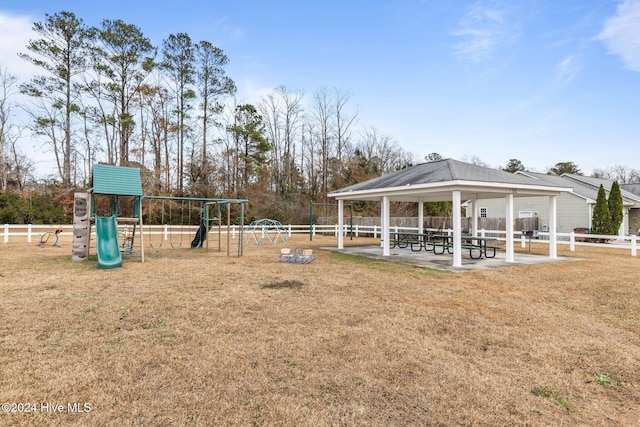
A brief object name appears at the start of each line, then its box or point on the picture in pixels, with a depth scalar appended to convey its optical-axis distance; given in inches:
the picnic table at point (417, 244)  584.1
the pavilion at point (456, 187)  401.1
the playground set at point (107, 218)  403.9
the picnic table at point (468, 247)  462.5
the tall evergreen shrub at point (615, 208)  744.6
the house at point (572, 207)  850.8
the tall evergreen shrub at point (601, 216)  733.3
